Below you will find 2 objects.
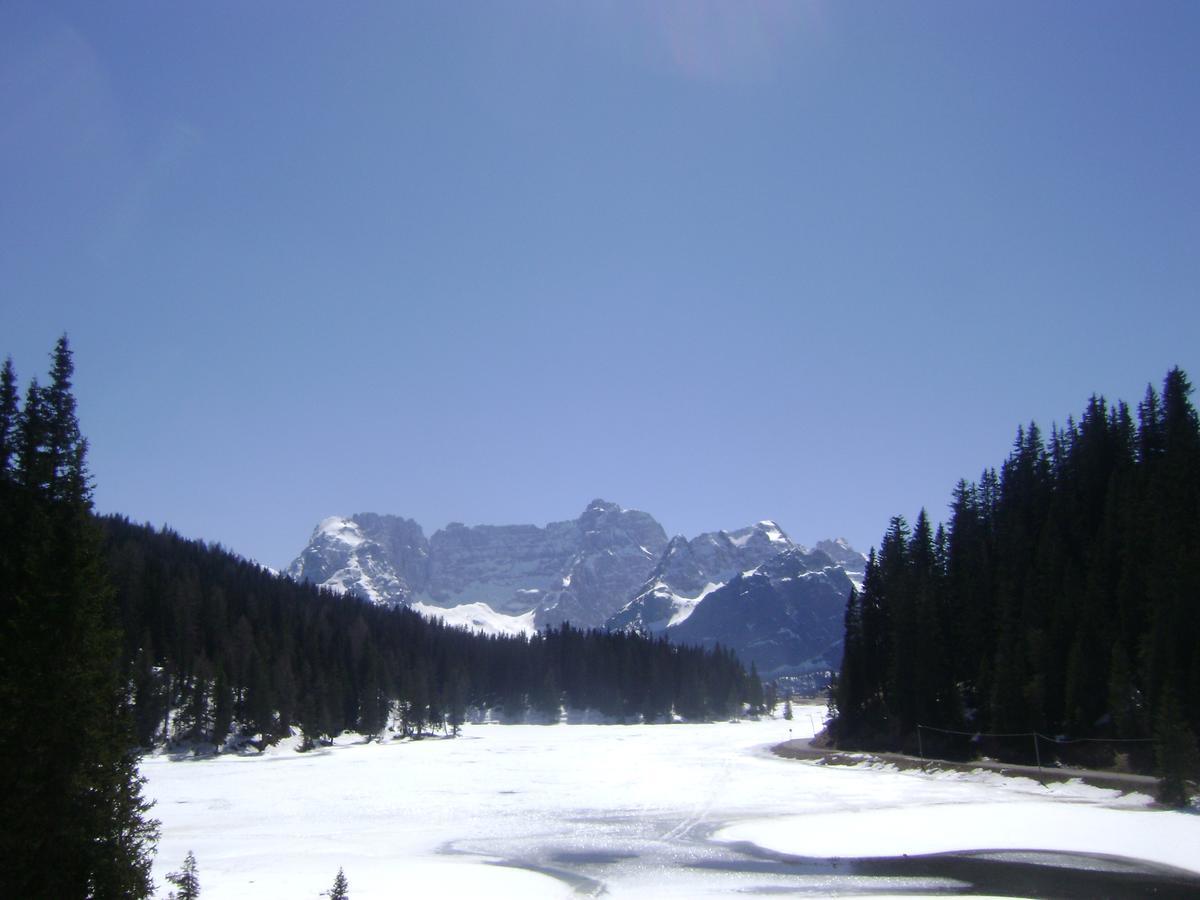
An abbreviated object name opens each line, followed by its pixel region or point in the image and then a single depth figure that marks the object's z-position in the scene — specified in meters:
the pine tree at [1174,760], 38.81
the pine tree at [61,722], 18.67
